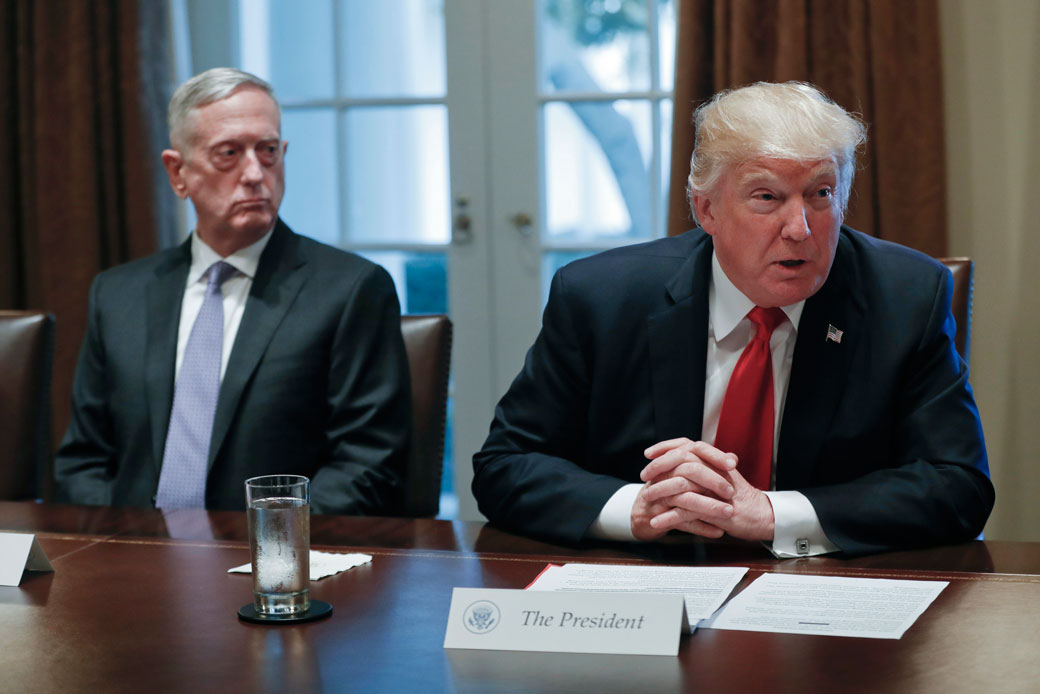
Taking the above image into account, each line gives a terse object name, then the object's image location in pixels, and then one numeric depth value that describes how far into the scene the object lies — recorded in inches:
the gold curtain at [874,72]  118.6
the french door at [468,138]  140.1
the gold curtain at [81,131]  141.4
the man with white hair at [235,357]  89.0
